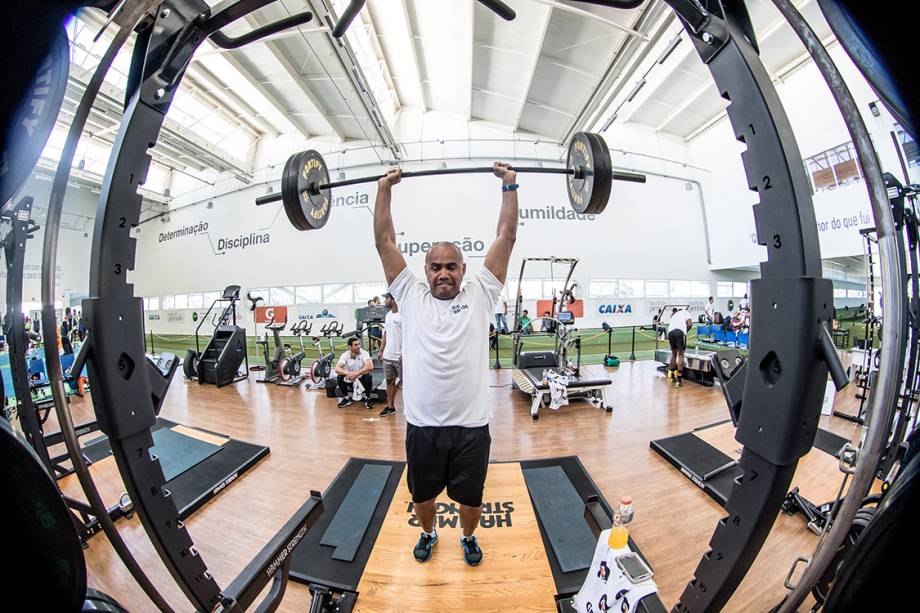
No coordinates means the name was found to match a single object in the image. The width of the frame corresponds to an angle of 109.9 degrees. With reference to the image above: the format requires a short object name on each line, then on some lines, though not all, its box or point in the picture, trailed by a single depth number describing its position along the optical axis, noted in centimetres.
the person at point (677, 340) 534
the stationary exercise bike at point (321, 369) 558
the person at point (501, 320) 840
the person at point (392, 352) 411
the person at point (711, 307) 1122
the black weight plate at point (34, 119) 64
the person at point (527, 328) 593
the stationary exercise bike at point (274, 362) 602
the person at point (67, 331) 529
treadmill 422
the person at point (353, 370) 456
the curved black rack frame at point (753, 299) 77
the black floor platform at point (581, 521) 104
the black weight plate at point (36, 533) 57
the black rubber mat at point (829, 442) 293
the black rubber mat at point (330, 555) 174
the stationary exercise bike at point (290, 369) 580
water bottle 118
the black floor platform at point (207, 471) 242
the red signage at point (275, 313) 1148
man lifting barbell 160
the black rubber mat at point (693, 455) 261
